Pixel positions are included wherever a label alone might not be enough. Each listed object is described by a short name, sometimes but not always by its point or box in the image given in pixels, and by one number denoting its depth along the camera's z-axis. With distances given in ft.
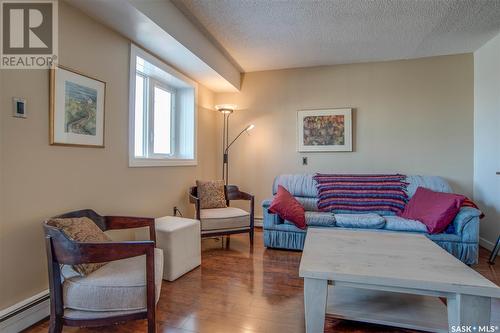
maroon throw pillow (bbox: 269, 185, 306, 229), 9.50
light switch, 5.11
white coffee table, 4.30
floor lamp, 13.69
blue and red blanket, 10.33
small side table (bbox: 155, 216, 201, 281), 7.31
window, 8.51
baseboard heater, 4.91
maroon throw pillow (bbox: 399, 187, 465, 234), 8.41
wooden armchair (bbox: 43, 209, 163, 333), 4.44
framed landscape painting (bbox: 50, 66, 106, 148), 5.84
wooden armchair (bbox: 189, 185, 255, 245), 9.63
